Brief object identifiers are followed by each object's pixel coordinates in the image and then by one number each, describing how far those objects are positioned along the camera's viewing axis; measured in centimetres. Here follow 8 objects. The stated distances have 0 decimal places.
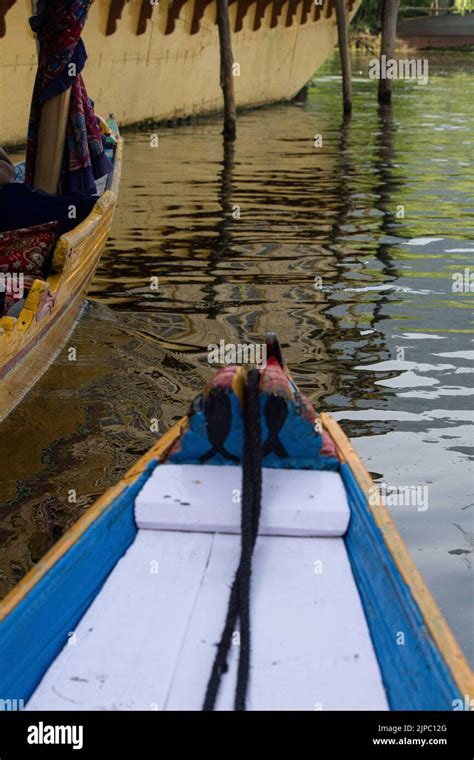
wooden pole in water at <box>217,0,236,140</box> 2036
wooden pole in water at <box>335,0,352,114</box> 2508
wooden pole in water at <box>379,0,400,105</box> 2391
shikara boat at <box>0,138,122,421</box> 604
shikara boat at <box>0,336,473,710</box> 294
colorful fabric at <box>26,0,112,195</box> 788
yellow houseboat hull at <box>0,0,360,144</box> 1814
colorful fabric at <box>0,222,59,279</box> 707
